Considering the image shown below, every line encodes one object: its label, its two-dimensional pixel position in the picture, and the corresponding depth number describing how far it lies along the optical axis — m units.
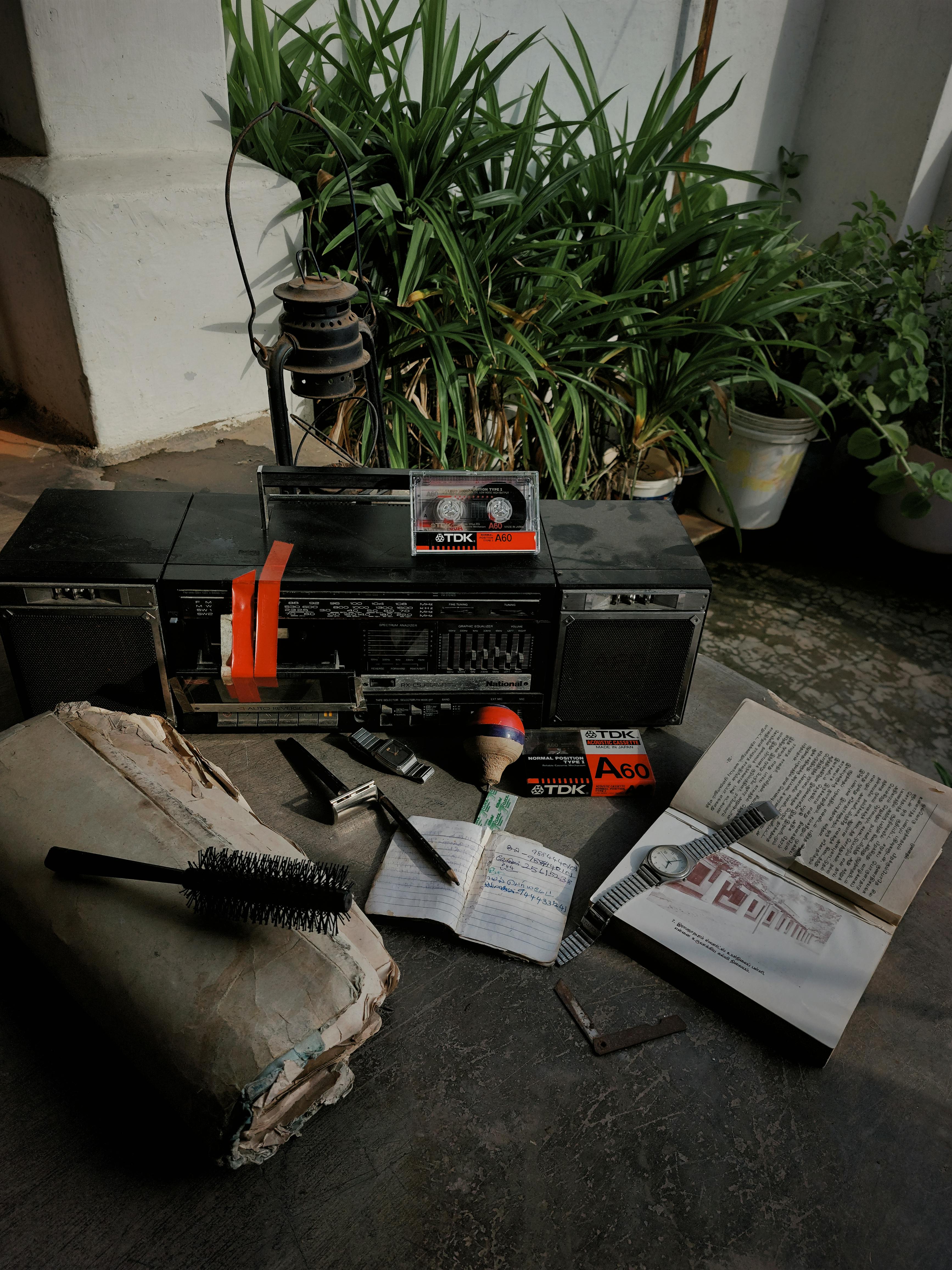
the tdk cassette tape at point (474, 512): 1.20
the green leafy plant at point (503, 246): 2.05
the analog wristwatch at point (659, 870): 1.02
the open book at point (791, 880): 0.96
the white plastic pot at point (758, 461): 3.07
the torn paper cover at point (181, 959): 0.74
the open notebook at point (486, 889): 1.02
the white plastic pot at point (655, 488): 2.80
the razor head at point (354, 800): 1.15
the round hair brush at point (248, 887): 0.79
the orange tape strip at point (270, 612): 1.13
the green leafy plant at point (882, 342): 2.86
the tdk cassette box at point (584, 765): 1.23
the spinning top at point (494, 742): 1.20
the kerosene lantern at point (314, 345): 1.18
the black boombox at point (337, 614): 1.14
